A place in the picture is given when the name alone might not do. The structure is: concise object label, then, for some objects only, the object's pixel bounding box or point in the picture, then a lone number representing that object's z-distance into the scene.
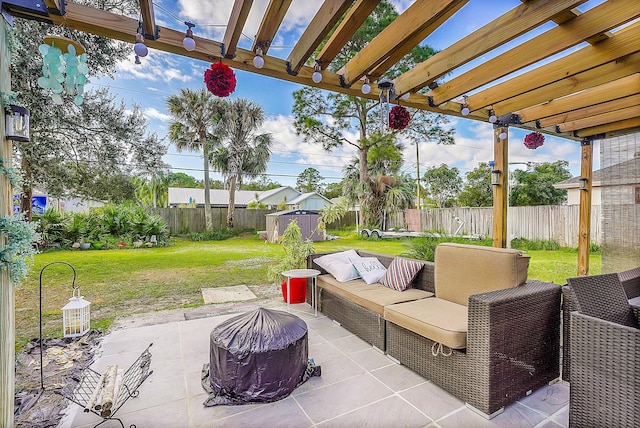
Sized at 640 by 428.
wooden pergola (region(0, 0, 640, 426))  1.78
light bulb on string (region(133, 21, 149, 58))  1.82
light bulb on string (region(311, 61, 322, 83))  2.42
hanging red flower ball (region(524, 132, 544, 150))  3.81
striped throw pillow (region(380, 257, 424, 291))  2.89
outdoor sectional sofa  1.74
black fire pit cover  1.90
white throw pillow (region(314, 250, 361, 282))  3.31
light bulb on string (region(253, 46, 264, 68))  2.19
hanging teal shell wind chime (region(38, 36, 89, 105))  1.53
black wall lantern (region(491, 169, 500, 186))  3.78
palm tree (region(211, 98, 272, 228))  13.80
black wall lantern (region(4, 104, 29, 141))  1.50
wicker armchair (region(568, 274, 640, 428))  1.33
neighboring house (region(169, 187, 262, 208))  19.86
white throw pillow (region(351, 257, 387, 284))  3.18
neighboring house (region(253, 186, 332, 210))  21.80
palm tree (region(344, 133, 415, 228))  12.77
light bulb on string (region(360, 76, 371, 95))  2.59
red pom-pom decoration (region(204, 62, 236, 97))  2.08
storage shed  11.77
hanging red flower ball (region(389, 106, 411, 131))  2.79
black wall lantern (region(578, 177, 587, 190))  4.46
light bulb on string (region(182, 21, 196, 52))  1.98
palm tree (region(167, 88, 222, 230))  12.65
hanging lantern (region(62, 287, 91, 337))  2.88
